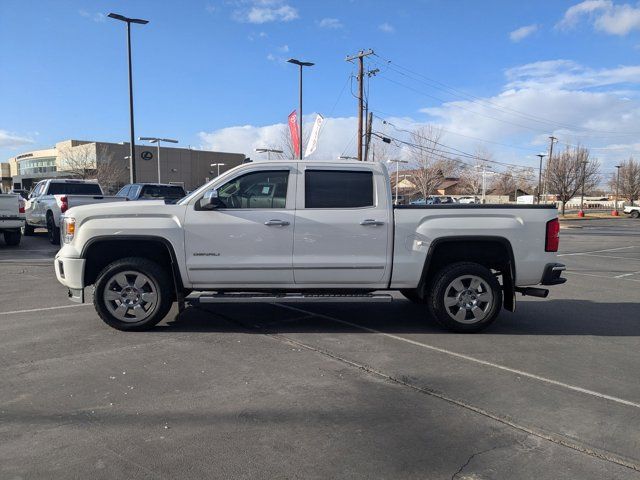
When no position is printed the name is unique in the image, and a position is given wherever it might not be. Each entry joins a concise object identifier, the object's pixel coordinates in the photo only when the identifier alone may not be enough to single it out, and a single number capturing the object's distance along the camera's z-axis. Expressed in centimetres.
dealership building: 6475
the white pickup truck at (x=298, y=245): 582
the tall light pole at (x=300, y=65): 2600
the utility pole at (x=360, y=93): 3027
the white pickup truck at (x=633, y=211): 5556
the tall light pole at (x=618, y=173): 7419
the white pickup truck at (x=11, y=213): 1423
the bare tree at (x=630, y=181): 8206
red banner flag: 2714
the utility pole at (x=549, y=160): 5947
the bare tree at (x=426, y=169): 5812
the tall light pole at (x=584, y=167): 5925
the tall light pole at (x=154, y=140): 3284
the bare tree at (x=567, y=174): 5747
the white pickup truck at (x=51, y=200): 1557
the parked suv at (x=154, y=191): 1612
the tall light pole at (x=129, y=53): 1908
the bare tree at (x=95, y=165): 6159
